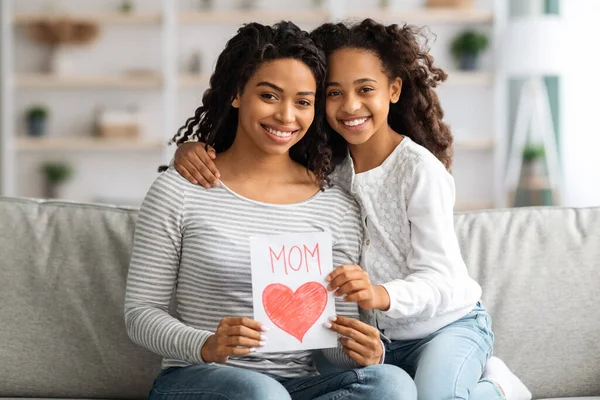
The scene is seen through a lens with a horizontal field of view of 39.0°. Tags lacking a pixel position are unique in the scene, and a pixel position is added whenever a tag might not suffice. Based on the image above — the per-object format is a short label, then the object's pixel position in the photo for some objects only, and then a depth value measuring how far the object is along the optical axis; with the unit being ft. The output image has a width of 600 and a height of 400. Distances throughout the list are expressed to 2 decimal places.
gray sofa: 6.59
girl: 5.85
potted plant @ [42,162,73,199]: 19.42
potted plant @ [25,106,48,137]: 19.31
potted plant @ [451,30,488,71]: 19.21
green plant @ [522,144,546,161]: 17.40
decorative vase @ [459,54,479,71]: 19.36
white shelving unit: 19.10
